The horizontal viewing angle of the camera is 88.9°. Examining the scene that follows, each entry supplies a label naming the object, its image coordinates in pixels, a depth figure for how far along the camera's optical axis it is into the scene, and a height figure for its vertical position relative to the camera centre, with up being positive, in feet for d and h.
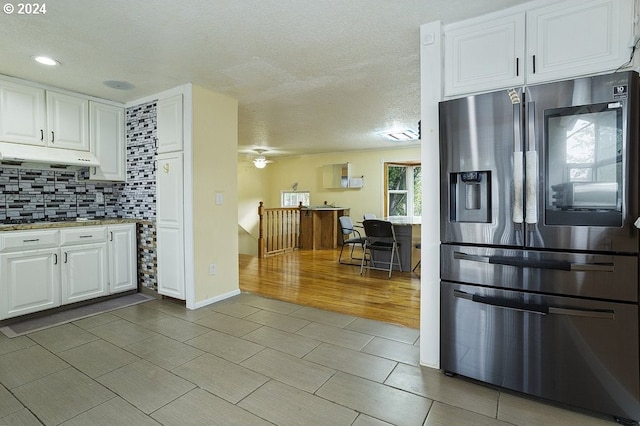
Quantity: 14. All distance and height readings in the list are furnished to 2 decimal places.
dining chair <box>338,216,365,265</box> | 19.76 -1.18
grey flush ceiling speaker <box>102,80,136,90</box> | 10.37 +4.06
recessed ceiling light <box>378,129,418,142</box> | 18.05 +4.27
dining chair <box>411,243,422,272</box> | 16.37 -2.98
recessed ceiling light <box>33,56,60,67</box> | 8.55 +4.00
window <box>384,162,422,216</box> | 24.45 +1.39
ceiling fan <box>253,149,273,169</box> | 24.56 +3.63
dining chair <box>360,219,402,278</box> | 15.46 -1.70
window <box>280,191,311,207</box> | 28.76 +0.97
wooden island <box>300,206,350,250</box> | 24.49 -1.45
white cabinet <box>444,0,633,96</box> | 5.59 +3.06
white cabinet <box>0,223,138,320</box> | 9.37 -1.81
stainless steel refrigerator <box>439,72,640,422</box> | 5.24 -0.58
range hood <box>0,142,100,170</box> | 9.61 +1.67
